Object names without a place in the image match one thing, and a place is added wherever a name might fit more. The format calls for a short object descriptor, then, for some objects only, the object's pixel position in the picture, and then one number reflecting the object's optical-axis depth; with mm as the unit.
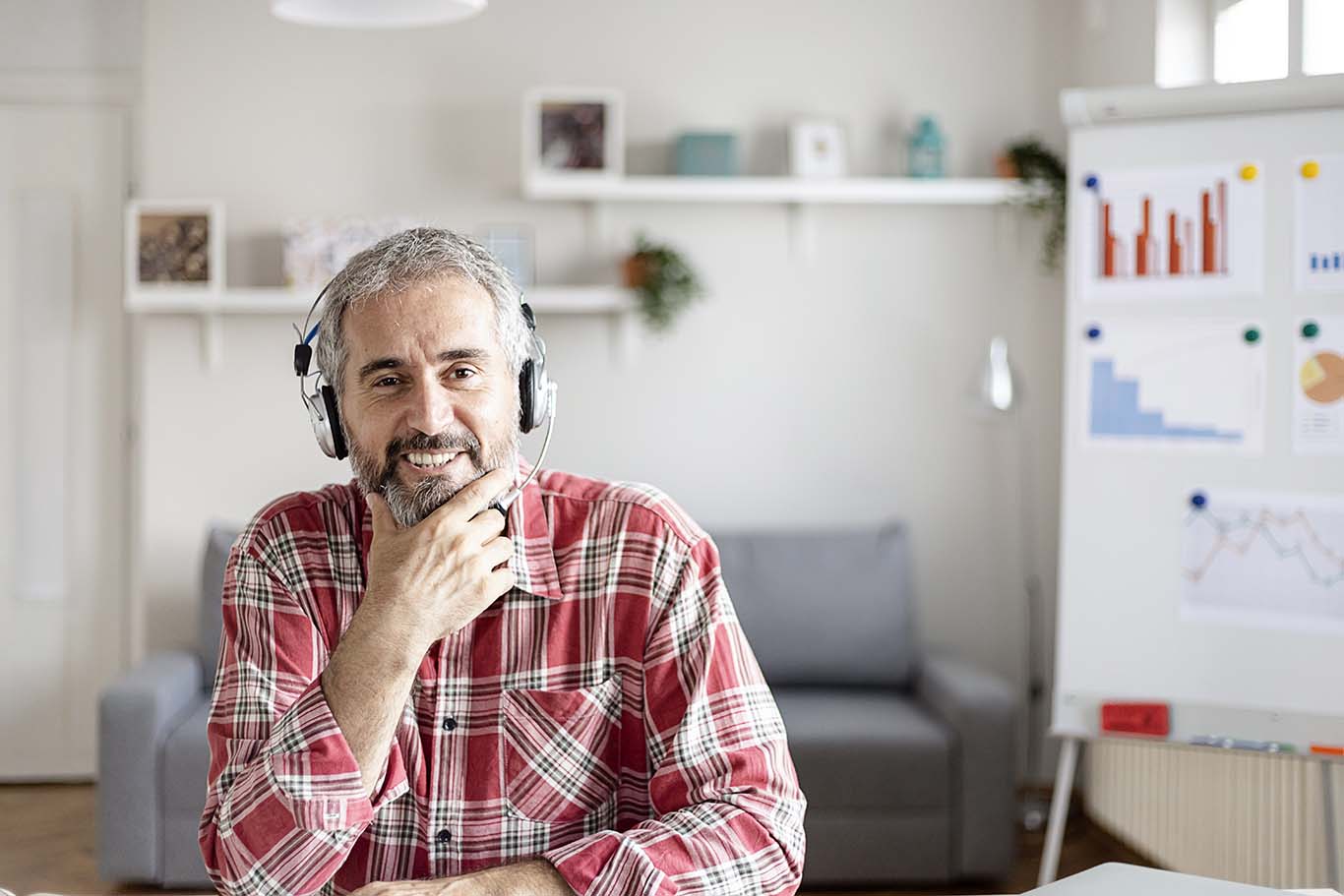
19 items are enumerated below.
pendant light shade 2357
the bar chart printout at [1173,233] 2486
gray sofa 3182
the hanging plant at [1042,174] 3842
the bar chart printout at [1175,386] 2490
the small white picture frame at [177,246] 3795
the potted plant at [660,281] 3834
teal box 3852
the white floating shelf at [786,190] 3762
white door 4168
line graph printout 2396
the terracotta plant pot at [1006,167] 3867
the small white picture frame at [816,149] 3869
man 1252
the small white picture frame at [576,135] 3762
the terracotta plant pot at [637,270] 3855
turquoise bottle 3863
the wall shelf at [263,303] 3768
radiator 2676
